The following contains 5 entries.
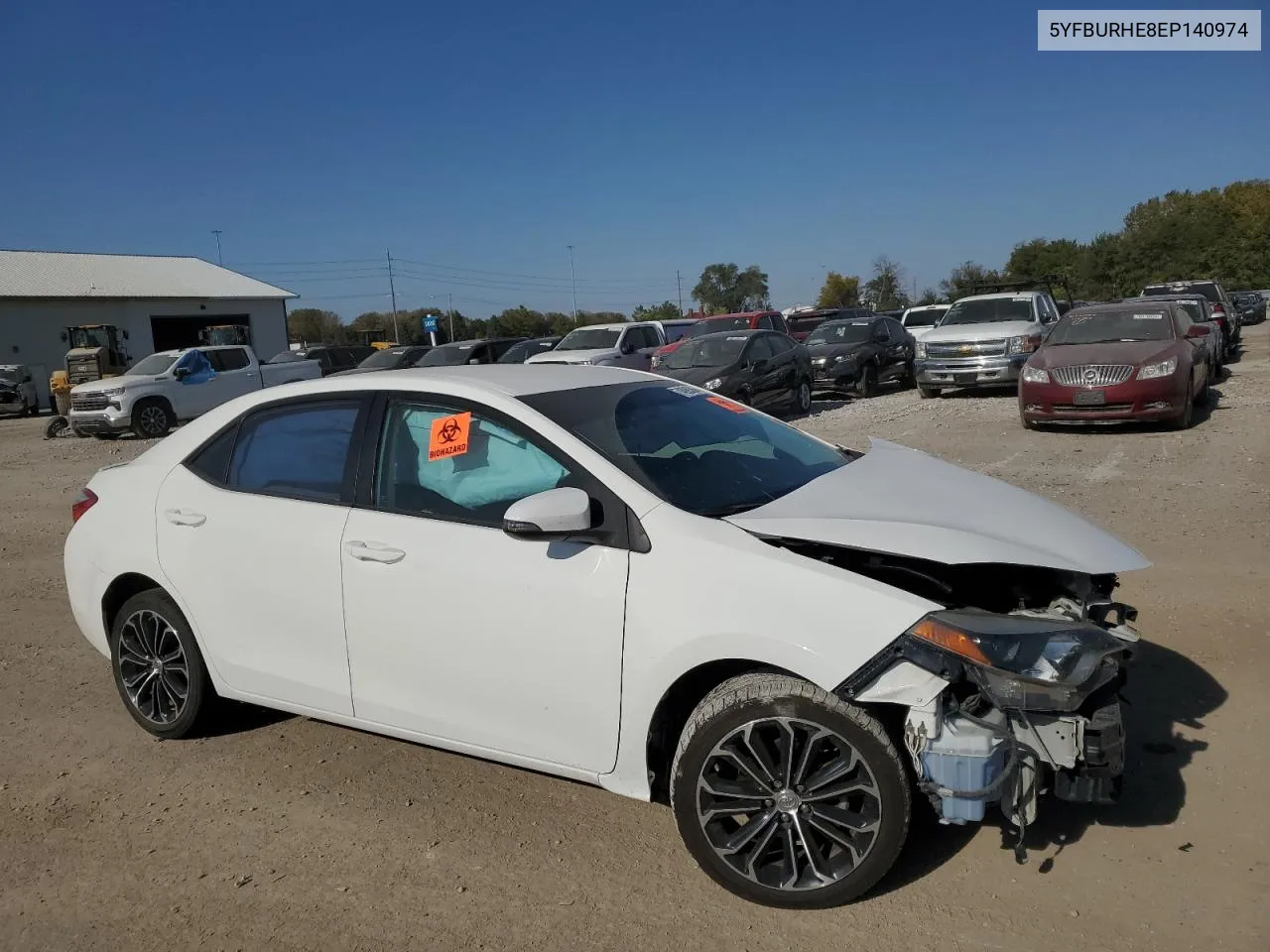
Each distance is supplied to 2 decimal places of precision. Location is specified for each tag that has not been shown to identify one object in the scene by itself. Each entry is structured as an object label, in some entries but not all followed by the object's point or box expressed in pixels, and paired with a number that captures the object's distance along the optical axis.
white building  40.84
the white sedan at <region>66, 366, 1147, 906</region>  2.82
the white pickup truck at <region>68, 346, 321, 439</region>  19.06
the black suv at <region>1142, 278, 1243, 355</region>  23.48
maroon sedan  11.60
